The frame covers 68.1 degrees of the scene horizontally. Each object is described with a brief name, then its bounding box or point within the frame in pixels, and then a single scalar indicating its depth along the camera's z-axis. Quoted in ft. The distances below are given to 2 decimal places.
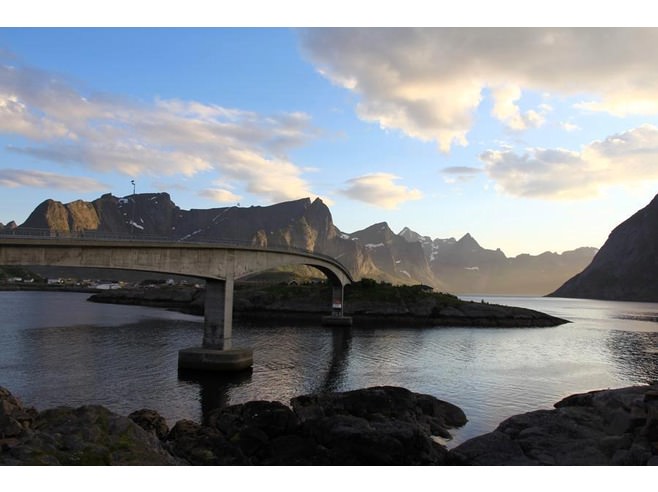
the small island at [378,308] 366.02
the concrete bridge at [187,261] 109.60
